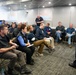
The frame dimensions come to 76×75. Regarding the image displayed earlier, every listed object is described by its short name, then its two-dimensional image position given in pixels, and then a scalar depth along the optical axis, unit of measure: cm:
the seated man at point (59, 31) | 396
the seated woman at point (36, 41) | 242
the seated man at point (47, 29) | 366
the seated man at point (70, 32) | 378
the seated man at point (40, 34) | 264
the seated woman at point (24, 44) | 190
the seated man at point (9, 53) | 161
